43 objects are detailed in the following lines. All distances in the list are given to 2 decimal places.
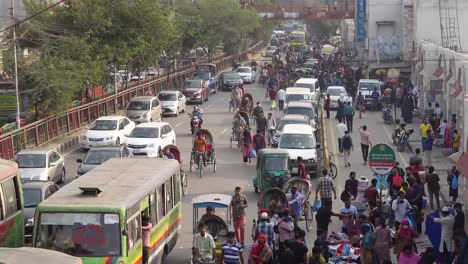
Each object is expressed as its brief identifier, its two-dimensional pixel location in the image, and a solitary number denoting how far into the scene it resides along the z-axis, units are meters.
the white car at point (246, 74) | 73.44
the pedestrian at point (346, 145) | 34.22
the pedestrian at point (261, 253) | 18.28
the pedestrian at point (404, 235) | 20.27
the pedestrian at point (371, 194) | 23.84
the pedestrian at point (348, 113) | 42.09
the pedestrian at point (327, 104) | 49.09
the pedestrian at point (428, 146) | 34.03
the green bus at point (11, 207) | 19.55
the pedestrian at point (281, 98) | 51.18
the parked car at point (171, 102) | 51.44
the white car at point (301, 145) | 32.28
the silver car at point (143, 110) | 45.75
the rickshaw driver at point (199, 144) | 32.31
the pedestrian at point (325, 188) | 24.64
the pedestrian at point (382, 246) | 19.33
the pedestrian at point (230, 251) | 18.69
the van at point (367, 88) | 53.56
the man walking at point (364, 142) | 34.59
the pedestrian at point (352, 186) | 25.34
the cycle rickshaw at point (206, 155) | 32.56
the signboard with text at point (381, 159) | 25.03
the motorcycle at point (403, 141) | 38.69
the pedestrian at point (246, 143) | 34.81
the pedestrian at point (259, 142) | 35.34
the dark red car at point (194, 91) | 58.22
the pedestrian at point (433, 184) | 26.42
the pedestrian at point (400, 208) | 22.72
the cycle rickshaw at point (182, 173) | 29.45
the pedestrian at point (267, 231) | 19.75
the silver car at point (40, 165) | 29.98
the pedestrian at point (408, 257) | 18.03
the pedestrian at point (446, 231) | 20.92
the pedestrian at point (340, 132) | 36.25
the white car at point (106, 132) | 38.38
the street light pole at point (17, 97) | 37.97
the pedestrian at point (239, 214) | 22.30
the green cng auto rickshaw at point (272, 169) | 28.61
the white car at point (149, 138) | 35.16
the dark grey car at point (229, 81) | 67.06
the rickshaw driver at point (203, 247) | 18.78
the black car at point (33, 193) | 24.09
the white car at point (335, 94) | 52.66
